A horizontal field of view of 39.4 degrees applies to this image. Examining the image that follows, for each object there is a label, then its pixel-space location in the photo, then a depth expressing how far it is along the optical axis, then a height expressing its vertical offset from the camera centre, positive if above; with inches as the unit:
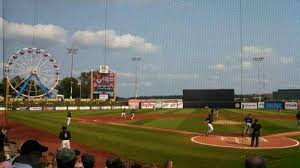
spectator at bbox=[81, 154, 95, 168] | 214.8 -32.0
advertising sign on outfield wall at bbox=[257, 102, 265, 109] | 2487.9 -31.9
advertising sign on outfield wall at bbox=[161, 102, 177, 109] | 2893.7 -39.1
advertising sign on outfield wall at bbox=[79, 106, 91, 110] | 2768.0 -55.7
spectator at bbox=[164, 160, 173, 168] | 297.2 -46.5
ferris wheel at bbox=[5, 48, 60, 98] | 2616.6 +107.3
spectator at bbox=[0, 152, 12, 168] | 232.0 -36.5
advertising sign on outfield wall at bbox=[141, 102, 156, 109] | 2903.5 -39.5
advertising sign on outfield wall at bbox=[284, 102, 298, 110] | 2432.1 -30.6
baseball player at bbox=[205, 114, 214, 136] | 991.0 -58.2
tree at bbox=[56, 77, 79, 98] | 4680.1 +124.9
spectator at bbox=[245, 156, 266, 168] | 147.7 -22.3
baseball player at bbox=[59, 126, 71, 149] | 674.8 -61.5
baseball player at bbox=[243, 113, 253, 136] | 944.9 -52.9
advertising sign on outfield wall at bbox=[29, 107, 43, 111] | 2534.0 -55.9
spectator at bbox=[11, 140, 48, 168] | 189.6 -25.7
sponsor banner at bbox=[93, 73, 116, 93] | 3251.2 +134.6
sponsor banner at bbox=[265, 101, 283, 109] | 2451.0 -30.8
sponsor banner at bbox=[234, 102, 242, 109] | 2444.6 -31.6
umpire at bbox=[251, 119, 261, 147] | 783.7 -63.6
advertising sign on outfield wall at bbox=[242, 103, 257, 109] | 2501.2 -37.9
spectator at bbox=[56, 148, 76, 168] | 176.9 -25.3
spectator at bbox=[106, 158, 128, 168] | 223.0 -34.5
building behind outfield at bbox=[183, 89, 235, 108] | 2114.8 +5.5
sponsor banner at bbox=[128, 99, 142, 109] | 2896.2 -25.9
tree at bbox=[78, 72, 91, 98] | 4852.6 +185.8
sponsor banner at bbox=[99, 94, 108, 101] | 3282.5 +17.3
